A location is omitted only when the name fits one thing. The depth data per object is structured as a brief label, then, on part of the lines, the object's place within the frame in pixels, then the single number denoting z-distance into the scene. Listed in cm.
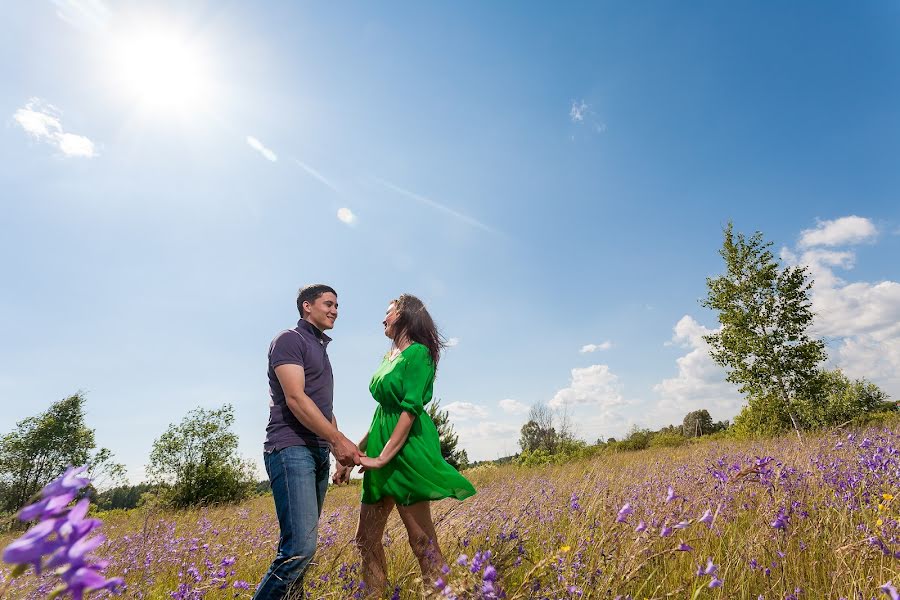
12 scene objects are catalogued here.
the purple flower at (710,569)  147
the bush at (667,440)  1981
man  247
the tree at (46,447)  3094
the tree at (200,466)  1881
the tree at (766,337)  1552
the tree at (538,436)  2578
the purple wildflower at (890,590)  120
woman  259
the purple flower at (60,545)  68
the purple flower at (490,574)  154
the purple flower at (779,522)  239
